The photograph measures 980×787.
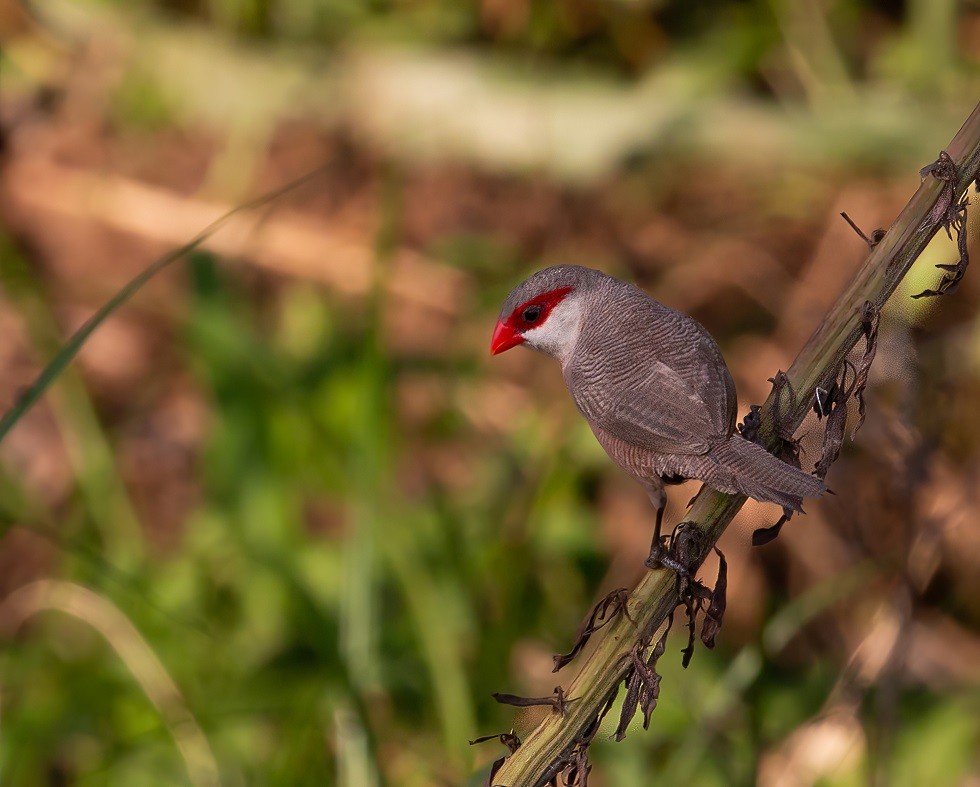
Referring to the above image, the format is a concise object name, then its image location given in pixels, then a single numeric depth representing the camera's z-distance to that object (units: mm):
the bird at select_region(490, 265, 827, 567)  4416
